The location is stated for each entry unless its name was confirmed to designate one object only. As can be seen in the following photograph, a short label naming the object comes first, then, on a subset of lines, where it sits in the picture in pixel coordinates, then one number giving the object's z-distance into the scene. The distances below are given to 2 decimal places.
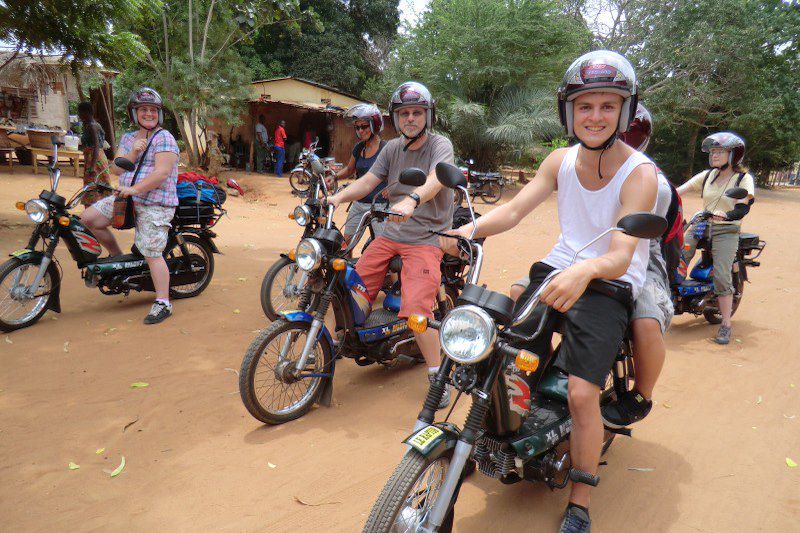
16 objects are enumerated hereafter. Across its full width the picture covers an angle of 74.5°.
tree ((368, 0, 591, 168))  18.05
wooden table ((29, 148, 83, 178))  14.07
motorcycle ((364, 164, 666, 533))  1.87
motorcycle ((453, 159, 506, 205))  16.16
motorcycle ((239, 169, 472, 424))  3.16
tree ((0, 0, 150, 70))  7.07
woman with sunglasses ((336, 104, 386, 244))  5.23
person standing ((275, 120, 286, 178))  17.88
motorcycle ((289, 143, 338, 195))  5.42
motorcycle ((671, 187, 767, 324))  5.20
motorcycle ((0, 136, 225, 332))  4.54
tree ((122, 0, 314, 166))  13.59
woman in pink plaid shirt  4.70
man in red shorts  3.54
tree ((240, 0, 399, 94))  25.97
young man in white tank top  2.19
